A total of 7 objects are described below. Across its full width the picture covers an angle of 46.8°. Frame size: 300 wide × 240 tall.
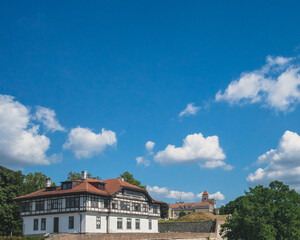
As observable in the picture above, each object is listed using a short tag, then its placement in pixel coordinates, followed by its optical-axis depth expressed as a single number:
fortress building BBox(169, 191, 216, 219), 147.50
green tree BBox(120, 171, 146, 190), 65.76
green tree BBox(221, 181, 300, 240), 38.69
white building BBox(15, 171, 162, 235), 42.12
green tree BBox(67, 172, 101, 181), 64.50
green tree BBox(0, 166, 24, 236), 48.28
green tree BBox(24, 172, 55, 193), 58.70
